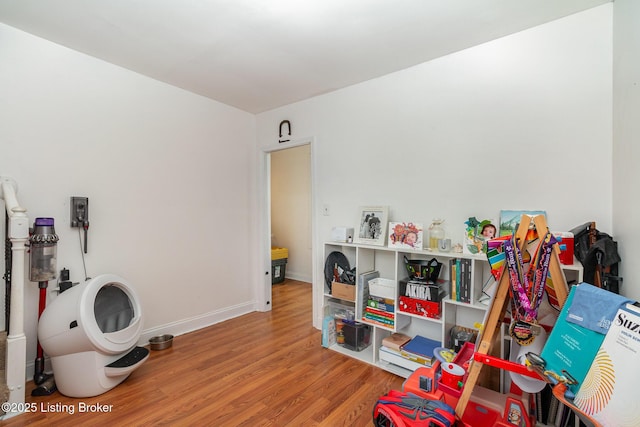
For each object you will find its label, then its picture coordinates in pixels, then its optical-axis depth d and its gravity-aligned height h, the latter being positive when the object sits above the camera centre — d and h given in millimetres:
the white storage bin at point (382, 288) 2525 -651
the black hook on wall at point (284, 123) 3539 +1014
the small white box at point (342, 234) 2885 -224
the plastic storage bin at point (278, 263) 5203 -901
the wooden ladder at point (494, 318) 1424 -518
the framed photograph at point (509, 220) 2113 -71
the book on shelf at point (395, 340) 2429 -1065
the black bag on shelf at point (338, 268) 2873 -550
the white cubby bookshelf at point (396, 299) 2150 -654
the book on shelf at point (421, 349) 2229 -1057
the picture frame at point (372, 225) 2699 -133
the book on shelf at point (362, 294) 2652 -729
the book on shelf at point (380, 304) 2532 -792
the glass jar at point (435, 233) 2438 -183
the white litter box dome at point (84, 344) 1982 -880
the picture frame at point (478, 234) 2156 -170
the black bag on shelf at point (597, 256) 1542 -249
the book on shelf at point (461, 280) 2125 -493
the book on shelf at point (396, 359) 2293 -1159
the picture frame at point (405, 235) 2441 -201
